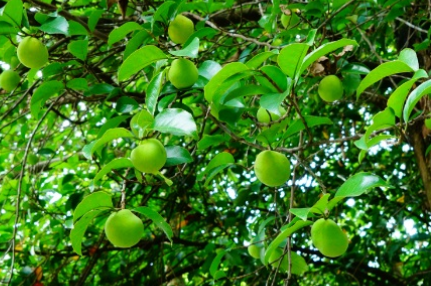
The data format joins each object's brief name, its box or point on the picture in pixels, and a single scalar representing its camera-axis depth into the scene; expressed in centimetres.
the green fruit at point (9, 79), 173
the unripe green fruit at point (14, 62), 172
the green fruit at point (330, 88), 154
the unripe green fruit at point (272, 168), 140
